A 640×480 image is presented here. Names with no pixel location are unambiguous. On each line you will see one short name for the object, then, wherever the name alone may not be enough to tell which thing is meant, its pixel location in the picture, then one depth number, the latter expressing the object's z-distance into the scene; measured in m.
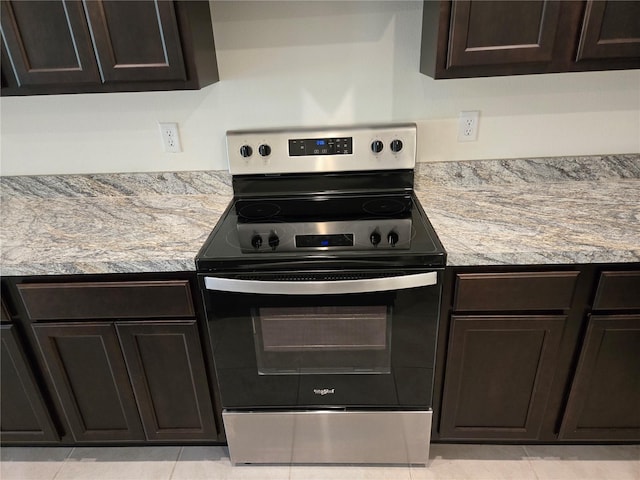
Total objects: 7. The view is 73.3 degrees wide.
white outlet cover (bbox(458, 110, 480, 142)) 1.64
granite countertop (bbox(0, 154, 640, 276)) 1.27
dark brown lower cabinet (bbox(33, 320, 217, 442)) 1.39
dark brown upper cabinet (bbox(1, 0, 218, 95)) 1.26
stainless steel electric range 1.25
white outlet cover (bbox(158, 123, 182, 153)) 1.70
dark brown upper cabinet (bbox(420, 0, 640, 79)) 1.22
